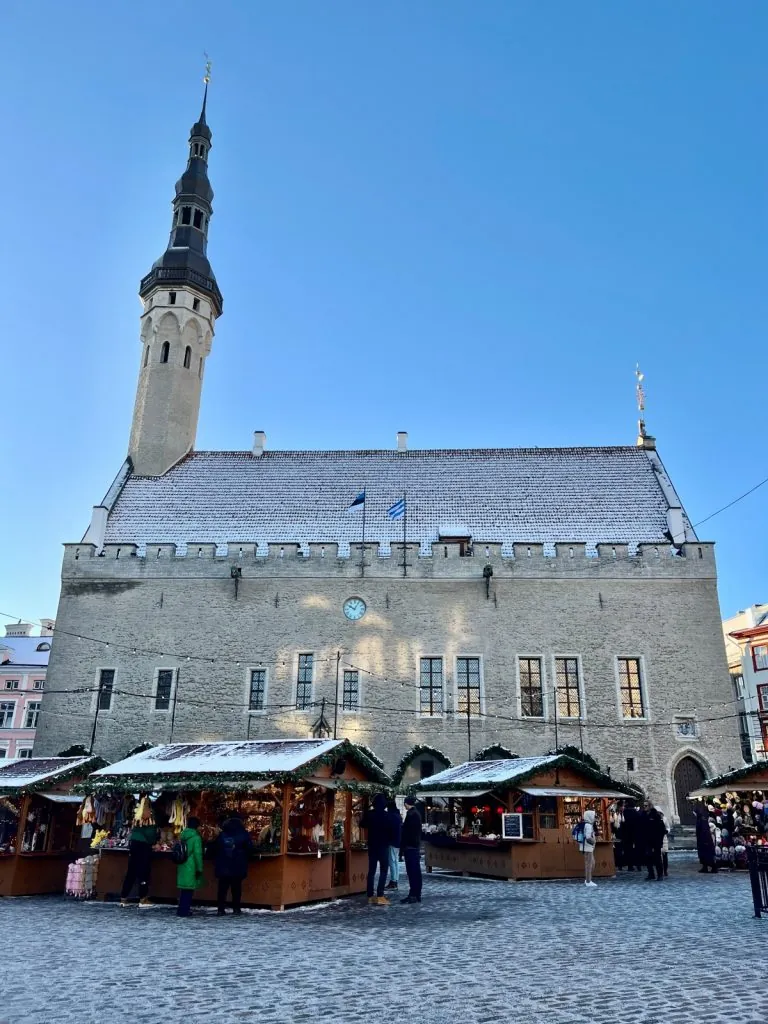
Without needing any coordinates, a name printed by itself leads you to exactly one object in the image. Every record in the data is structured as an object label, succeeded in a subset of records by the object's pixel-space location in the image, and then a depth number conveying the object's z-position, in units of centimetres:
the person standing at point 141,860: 1174
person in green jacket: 1048
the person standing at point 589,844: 1446
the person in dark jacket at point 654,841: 1523
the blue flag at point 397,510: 2652
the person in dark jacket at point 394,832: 1179
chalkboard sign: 1575
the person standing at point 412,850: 1176
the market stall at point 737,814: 1700
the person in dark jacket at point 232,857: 1064
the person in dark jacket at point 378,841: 1170
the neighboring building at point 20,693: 4688
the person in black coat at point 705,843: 1650
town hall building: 2548
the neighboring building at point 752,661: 4794
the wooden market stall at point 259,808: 1147
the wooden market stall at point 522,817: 1577
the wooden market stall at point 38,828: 1339
